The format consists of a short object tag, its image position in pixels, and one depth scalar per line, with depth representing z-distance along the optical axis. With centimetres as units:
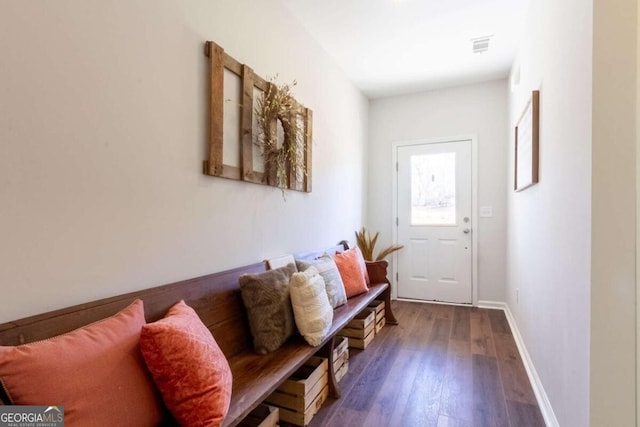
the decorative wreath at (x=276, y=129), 215
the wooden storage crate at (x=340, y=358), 214
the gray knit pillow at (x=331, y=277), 231
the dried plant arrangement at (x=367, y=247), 399
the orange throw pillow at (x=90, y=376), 84
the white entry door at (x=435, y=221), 395
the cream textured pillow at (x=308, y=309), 181
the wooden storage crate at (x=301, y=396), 169
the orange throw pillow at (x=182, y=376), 106
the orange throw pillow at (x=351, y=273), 275
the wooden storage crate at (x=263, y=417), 146
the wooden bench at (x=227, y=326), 105
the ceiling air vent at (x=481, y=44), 291
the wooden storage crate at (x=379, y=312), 308
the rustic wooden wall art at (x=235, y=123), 173
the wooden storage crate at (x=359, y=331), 270
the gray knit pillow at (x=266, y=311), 173
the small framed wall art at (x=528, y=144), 210
